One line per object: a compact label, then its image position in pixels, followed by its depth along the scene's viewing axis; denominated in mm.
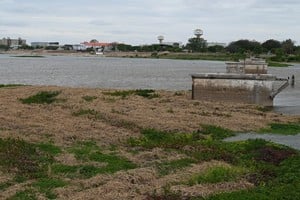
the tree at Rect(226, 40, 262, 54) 191712
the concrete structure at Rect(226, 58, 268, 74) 58953
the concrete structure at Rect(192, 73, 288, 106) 35125
